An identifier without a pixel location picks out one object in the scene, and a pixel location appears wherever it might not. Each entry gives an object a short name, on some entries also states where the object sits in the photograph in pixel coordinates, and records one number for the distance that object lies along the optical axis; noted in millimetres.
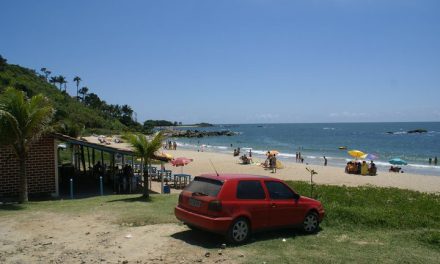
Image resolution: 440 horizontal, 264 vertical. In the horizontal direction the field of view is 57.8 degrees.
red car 7109
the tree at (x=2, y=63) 96256
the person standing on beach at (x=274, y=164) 33016
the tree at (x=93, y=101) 132525
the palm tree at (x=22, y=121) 11508
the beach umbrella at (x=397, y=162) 35041
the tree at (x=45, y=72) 140250
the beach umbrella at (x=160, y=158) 13947
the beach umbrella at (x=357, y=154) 33094
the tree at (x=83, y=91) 143625
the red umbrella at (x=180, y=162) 21359
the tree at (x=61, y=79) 134375
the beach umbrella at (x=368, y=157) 33681
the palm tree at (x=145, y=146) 13523
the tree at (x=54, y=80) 135075
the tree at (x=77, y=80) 138562
